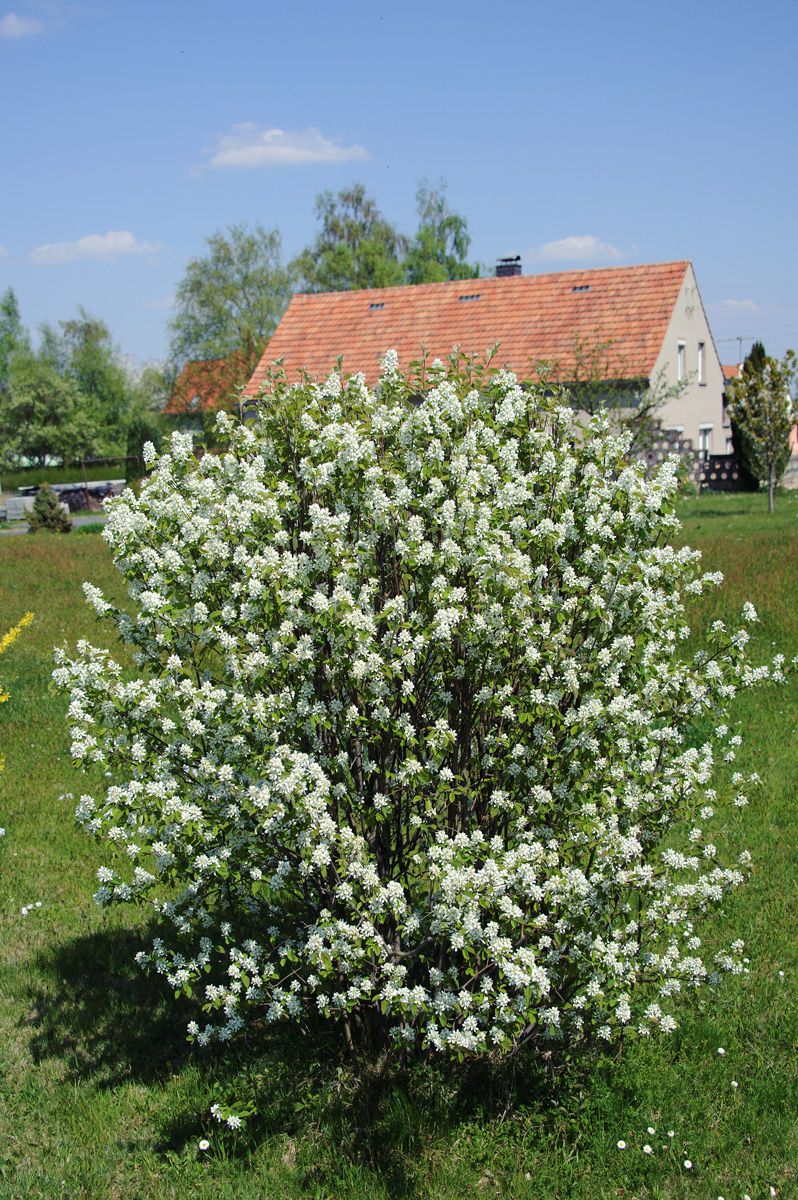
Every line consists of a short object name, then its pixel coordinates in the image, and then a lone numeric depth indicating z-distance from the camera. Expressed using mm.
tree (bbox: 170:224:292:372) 50906
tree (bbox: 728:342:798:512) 26830
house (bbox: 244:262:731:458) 31562
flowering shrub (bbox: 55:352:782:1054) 4270
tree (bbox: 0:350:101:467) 67000
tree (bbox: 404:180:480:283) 60906
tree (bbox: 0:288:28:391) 71625
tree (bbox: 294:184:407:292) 58719
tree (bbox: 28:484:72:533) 33469
